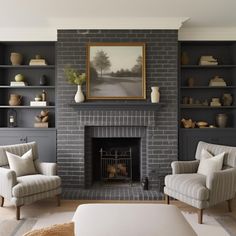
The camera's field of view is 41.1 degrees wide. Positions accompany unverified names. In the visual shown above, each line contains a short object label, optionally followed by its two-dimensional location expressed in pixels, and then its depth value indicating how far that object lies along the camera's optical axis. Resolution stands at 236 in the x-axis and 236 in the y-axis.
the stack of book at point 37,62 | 5.42
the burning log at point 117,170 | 5.34
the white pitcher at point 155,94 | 4.91
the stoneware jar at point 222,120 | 5.43
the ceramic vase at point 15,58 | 5.44
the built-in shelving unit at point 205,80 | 5.50
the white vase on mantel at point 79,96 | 4.91
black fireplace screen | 5.35
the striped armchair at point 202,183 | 3.75
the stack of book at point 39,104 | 5.46
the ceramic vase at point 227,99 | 5.46
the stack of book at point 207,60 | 5.40
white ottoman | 2.26
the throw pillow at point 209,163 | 4.17
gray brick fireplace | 4.98
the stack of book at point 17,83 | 5.45
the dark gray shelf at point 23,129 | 5.26
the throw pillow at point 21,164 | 4.35
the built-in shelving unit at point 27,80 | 5.69
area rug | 3.46
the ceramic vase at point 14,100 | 5.48
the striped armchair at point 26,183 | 3.88
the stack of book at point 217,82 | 5.42
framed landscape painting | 5.02
